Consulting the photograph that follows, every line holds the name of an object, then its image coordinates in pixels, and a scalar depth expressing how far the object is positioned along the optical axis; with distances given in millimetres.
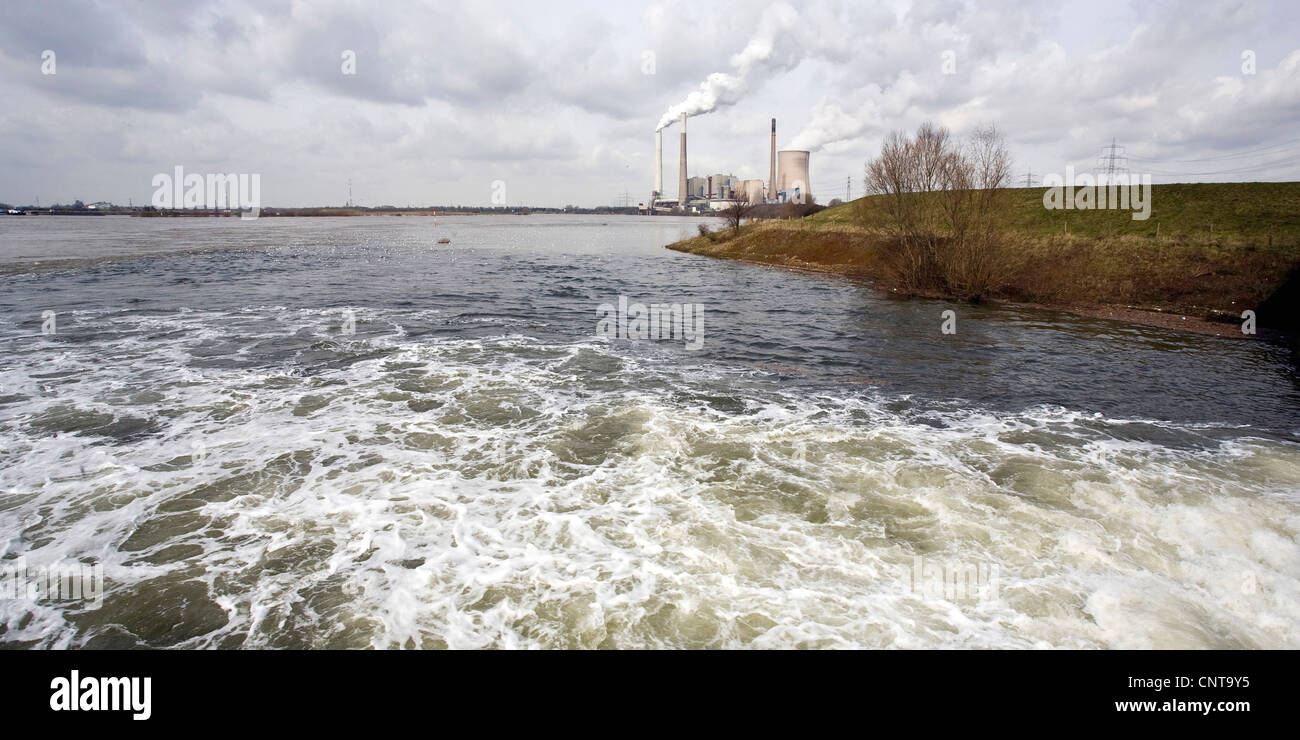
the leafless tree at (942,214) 32156
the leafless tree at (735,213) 72000
